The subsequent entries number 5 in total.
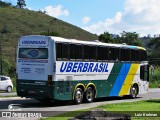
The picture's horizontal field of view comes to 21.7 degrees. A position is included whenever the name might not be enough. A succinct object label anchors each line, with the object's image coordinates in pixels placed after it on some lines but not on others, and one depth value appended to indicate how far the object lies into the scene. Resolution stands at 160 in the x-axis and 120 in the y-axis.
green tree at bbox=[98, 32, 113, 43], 76.19
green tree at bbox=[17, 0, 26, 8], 123.35
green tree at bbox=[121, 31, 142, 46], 82.94
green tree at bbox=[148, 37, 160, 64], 80.07
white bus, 20.72
